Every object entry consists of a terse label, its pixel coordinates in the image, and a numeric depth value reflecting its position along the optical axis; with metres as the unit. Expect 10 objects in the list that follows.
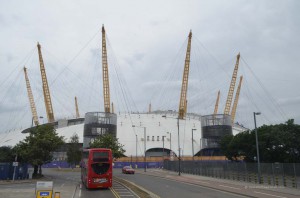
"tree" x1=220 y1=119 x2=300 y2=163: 53.34
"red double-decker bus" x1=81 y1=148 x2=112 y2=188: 30.12
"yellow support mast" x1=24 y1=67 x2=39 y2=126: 144.91
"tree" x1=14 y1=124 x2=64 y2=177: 48.89
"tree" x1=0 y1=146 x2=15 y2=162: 54.31
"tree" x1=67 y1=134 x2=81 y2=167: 100.12
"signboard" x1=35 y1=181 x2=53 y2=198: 17.09
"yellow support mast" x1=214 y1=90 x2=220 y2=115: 189.50
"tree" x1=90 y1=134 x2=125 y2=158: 77.62
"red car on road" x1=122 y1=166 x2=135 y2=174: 65.50
